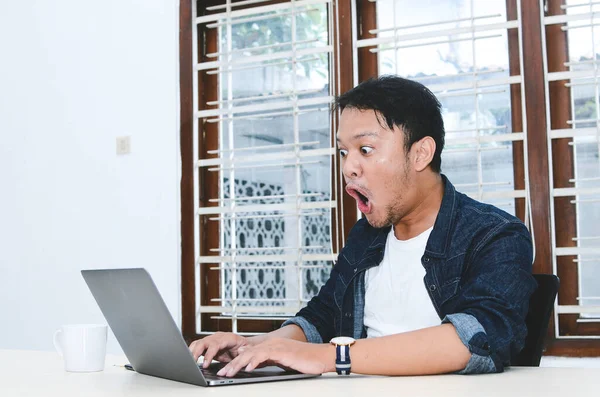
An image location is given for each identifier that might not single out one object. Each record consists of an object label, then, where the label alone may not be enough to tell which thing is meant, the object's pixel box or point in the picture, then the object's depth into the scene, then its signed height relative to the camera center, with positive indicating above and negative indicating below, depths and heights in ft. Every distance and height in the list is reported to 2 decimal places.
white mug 4.27 -0.60
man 4.16 -0.13
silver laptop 3.51 -0.45
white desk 3.25 -0.71
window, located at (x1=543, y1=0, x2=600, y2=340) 7.71 +0.96
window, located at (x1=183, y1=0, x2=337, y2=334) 9.18 +1.15
